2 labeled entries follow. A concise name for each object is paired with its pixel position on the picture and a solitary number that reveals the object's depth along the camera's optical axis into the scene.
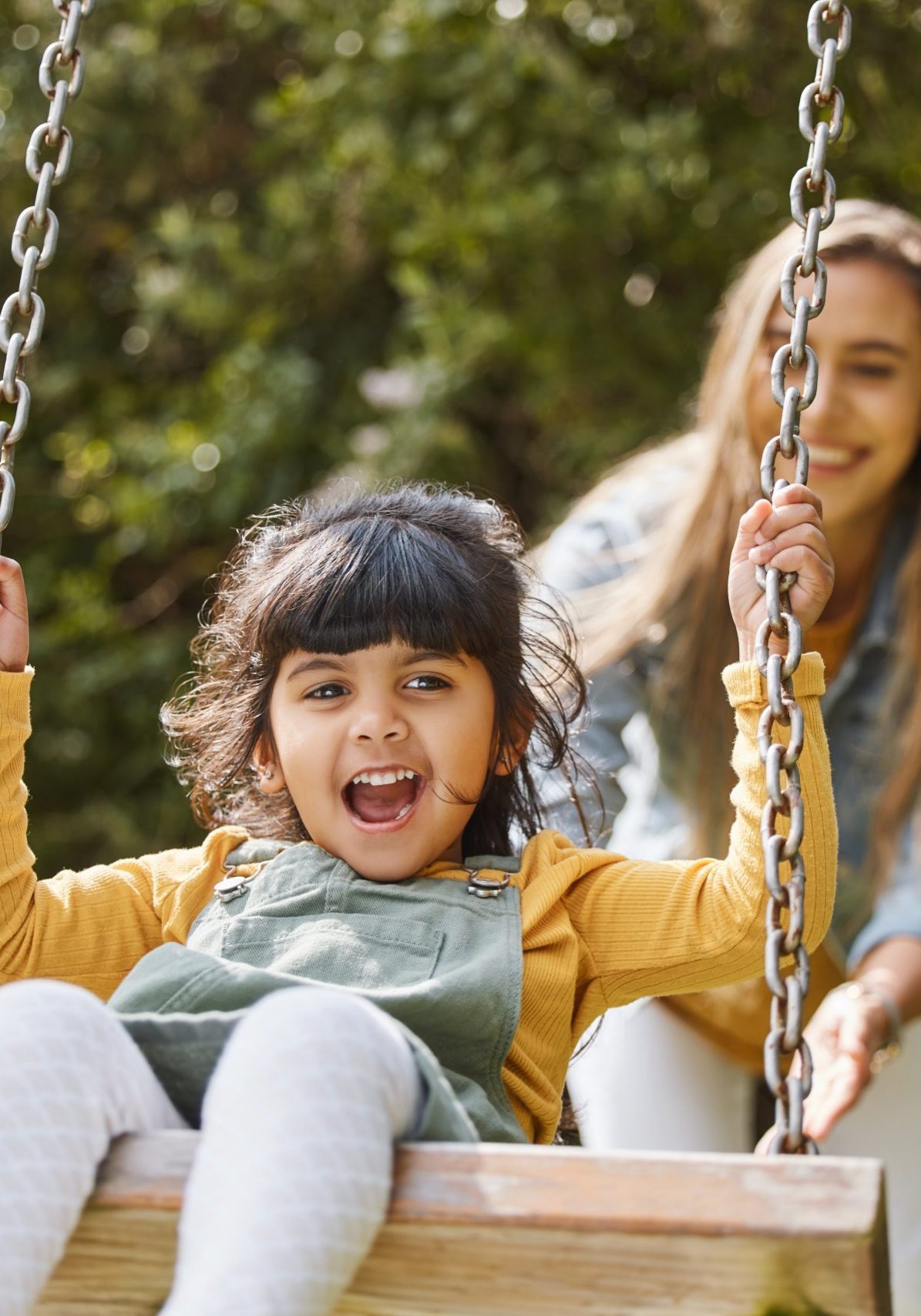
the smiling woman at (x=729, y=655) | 2.07
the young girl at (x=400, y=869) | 1.49
